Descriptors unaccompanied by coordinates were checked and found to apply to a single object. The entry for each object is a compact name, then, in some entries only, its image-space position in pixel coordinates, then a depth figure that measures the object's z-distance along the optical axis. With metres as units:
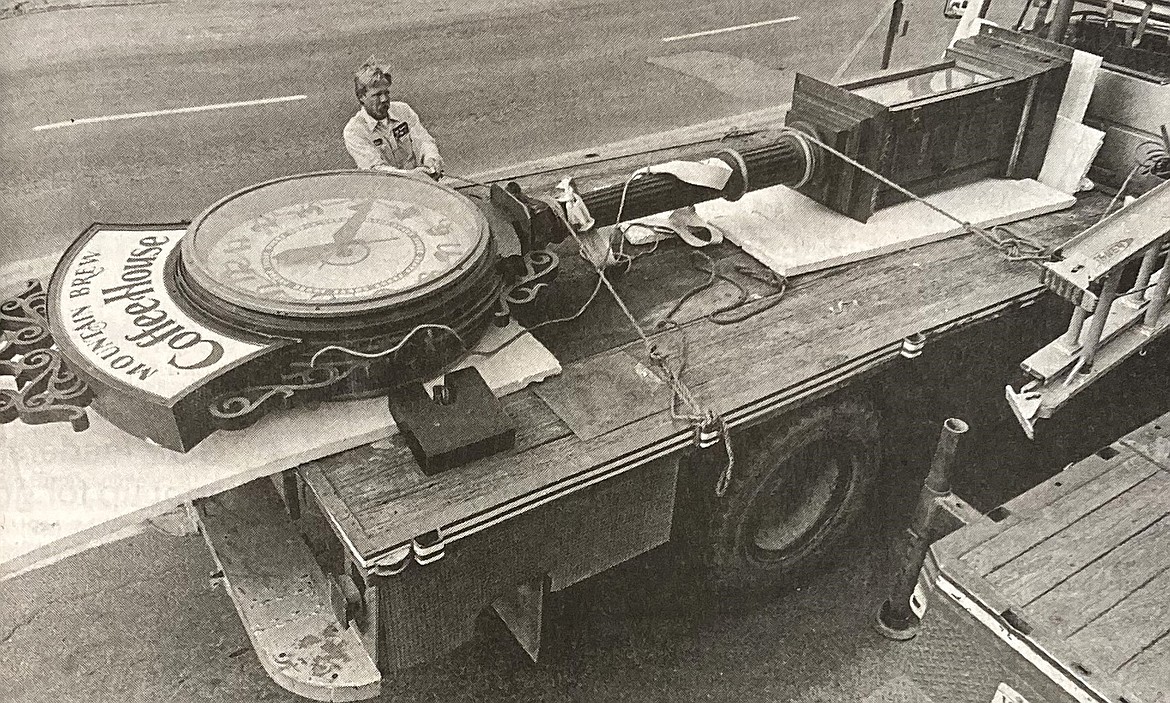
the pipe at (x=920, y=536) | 4.39
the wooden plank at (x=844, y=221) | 5.23
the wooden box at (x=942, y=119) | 5.43
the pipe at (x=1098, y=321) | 4.34
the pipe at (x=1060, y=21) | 5.85
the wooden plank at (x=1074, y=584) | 3.51
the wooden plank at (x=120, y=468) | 3.59
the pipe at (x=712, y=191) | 4.95
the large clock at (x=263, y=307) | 3.77
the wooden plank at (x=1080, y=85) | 5.79
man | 5.67
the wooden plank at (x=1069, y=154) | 5.80
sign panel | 3.74
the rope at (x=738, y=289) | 4.77
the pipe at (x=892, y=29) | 8.11
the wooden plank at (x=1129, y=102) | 5.70
